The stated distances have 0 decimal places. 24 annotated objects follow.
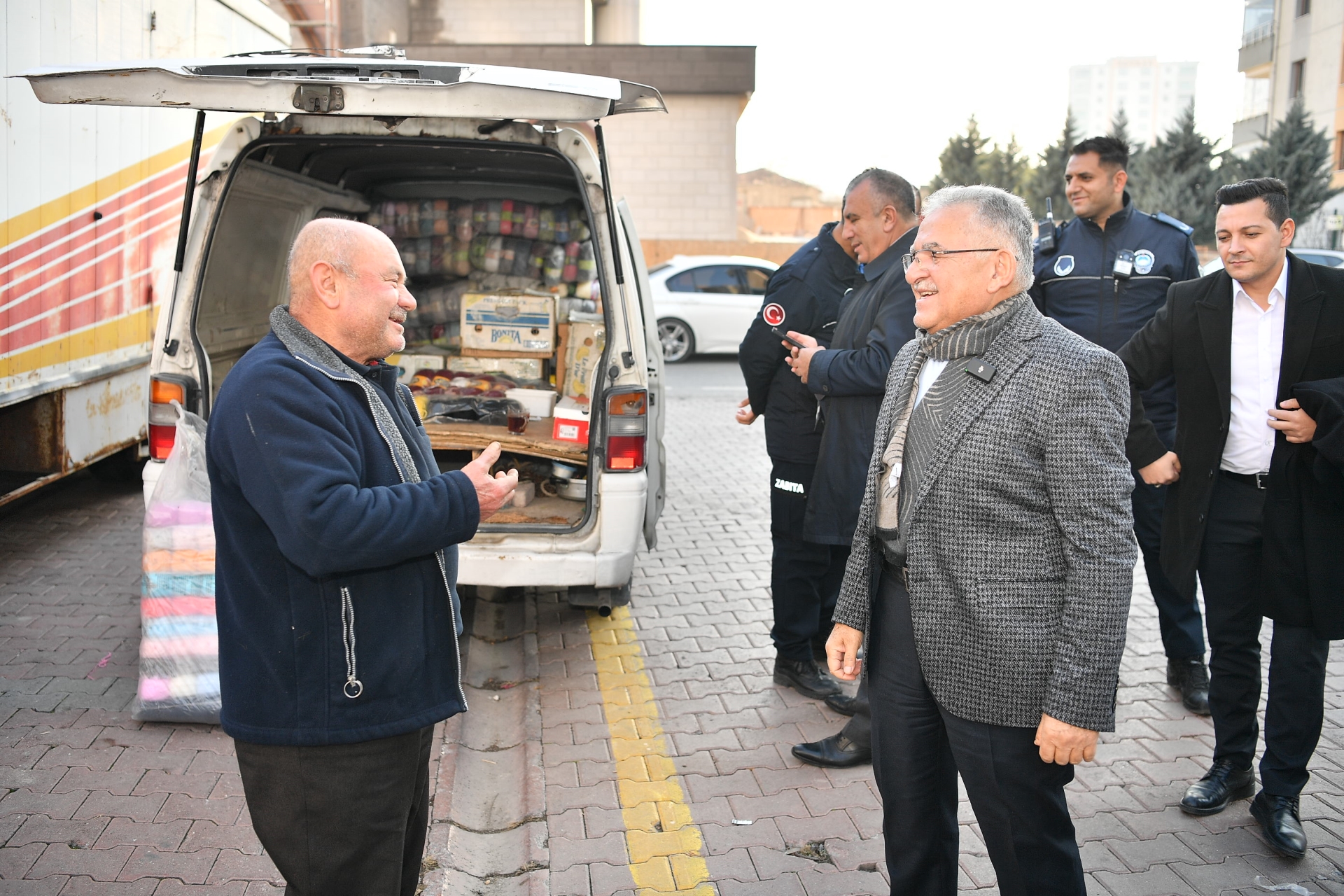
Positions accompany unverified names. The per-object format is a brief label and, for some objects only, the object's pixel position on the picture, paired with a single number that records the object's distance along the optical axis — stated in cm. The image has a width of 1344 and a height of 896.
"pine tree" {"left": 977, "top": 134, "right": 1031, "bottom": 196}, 3259
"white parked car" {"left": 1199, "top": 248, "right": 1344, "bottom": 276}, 1458
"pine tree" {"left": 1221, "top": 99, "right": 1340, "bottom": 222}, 2745
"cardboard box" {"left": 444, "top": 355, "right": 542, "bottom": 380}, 628
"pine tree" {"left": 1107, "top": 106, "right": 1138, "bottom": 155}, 2488
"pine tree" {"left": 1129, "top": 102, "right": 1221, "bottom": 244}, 2647
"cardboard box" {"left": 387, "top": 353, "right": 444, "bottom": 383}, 617
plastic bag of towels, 386
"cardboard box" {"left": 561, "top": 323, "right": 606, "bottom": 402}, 574
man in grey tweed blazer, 221
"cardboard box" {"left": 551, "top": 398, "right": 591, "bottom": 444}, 509
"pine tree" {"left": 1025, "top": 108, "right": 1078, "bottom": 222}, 2936
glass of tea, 523
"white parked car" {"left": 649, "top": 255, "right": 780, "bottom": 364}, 1514
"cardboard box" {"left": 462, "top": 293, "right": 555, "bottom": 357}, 618
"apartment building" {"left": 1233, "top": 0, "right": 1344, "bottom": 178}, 3544
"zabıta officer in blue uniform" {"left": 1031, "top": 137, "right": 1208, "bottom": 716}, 438
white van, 346
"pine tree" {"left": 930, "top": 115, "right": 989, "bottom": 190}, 3228
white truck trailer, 522
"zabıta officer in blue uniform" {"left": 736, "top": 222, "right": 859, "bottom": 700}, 432
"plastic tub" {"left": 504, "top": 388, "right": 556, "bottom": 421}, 578
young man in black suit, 329
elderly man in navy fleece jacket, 201
